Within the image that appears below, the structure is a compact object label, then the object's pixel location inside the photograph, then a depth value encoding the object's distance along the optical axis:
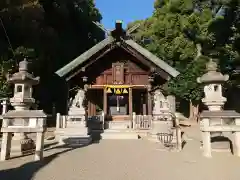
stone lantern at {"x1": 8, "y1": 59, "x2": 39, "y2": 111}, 6.63
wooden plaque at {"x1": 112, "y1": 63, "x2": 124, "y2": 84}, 12.55
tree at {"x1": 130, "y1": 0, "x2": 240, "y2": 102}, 15.99
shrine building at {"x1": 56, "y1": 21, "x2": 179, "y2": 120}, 11.51
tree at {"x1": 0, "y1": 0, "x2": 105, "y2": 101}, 13.48
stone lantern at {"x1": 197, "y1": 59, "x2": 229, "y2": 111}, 6.72
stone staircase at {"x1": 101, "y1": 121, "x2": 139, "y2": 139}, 10.39
